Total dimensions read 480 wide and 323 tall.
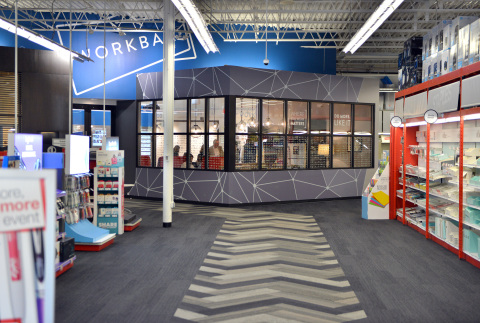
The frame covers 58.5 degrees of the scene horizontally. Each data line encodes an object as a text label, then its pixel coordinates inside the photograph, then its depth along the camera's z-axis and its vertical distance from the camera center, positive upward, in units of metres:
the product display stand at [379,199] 8.42 -0.92
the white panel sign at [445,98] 5.75 +0.80
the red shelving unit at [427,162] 5.56 -0.15
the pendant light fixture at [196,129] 10.59 +0.56
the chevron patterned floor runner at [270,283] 3.73 -1.39
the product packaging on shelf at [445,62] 6.29 +1.36
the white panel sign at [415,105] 7.01 +0.83
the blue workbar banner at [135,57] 12.29 +2.86
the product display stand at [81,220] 5.67 -0.94
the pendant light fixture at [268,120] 10.60 +0.80
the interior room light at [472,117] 5.39 +0.48
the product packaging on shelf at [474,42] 5.37 +1.42
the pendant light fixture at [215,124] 10.37 +0.66
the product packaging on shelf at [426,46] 7.09 +1.80
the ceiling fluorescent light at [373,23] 7.11 +2.49
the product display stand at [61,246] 4.68 -1.06
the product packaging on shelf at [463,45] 5.66 +1.45
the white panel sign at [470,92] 5.12 +0.76
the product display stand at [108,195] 6.80 -0.69
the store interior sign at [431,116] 6.35 +0.56
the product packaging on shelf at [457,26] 6.00 +1.81
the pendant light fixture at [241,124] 10.25 +0.67
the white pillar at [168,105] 7.50 +0.82
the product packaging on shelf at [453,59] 6.05 +1.35
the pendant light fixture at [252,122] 10.38 +0.73
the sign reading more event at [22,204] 1.84 -0.23
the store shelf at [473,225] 5.23 -0.89
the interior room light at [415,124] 7.41 +0.53
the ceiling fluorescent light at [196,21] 6.82 +2.40
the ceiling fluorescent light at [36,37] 7.10 +2.09
